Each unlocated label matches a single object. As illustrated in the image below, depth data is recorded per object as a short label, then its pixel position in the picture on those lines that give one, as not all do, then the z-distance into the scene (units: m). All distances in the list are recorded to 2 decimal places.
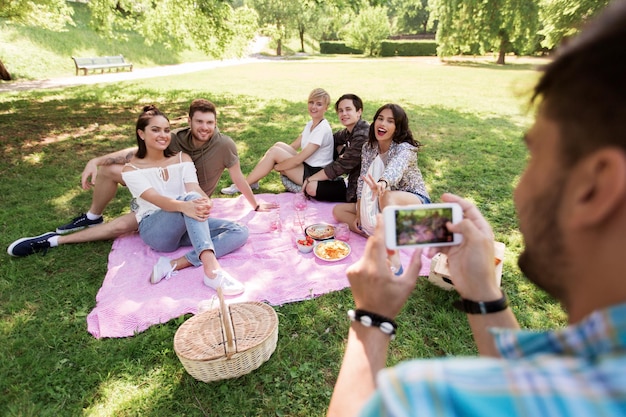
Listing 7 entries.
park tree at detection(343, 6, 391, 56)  39.75
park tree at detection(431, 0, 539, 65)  23.78
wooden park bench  19.50
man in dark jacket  4.73
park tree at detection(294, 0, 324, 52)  45.62
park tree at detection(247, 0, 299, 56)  44.22
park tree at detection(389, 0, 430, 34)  52.78
